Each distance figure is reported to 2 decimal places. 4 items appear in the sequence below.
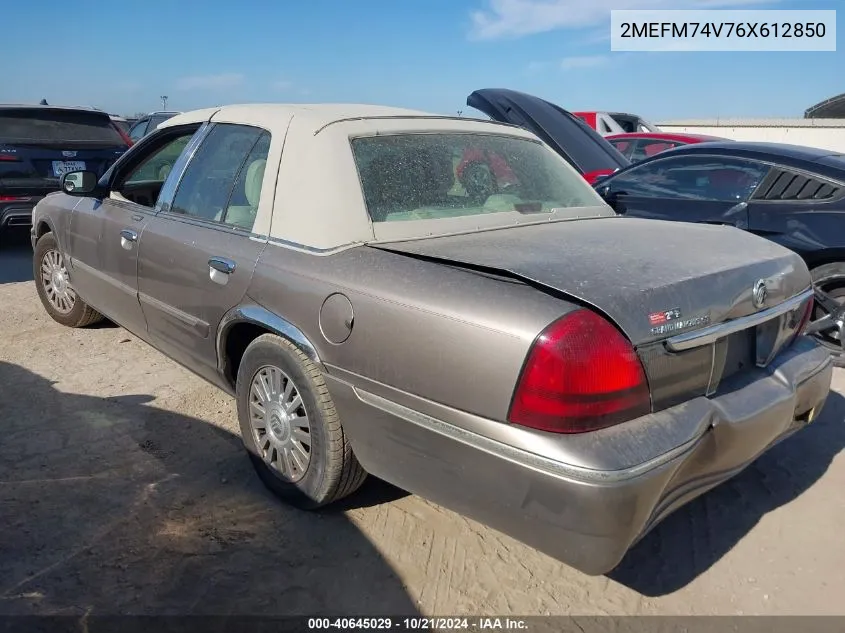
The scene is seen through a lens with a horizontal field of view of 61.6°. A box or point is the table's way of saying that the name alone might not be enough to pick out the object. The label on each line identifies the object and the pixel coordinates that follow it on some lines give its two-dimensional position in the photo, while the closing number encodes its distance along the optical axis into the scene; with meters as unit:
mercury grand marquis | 2.05
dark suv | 7.70
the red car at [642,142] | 11.04
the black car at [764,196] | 4.65
